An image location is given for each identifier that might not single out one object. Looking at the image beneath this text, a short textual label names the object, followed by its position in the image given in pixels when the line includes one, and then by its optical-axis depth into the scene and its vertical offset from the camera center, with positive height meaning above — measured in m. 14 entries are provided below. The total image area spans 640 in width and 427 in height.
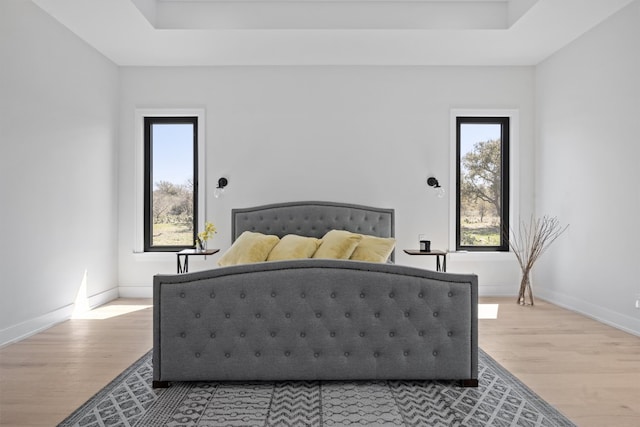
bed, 2.75 -0.64
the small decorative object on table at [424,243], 5.52 -0.36
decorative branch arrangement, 5.44 -0.34
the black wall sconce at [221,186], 5.80 +0.31
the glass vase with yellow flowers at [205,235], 5.35 -0.28
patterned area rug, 2.38 -1.03
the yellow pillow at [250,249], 4.69 -0.38
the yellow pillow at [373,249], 4.62 -0.36
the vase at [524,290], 5.37 -0.87
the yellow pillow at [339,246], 4.51 -0.33
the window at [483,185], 6.05 +0.36
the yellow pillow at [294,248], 4.64 -0.36
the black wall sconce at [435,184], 5.77 +0.35
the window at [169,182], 6.02 +0.37
